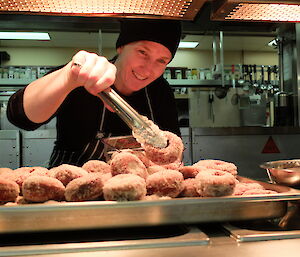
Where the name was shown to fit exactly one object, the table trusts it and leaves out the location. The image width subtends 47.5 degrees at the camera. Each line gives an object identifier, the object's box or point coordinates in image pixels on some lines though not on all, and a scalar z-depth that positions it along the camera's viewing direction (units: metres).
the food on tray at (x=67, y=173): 0.88
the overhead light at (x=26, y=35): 4.95
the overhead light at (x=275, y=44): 4.21
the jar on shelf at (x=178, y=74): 4.86
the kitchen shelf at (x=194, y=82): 4.52
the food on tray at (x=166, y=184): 0.82
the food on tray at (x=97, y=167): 1.04
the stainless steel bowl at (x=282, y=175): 0.92
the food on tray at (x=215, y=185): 0.78
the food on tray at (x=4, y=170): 0.98
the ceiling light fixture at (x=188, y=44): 5.99
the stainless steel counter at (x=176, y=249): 0.62
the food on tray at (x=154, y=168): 1.00
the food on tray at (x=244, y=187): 0.86
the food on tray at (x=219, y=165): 1.04
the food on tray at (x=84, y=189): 0.79
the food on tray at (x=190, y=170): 0.98
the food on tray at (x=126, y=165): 0.89
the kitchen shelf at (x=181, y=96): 5.23
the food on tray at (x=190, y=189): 0.84
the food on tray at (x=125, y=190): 0.75
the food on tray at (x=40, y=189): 0.77
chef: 1.69
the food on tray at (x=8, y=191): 0.80
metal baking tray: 0.70
